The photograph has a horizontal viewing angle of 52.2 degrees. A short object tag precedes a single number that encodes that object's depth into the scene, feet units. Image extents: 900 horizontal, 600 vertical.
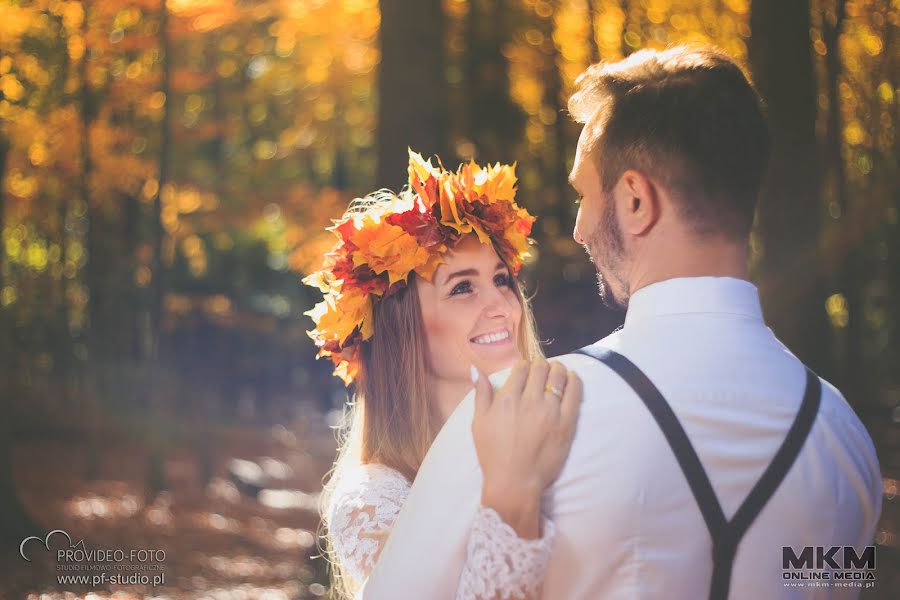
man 6.01
